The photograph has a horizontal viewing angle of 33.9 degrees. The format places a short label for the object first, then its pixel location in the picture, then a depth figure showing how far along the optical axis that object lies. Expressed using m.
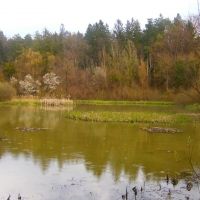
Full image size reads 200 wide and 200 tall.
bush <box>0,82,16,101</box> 33.68
